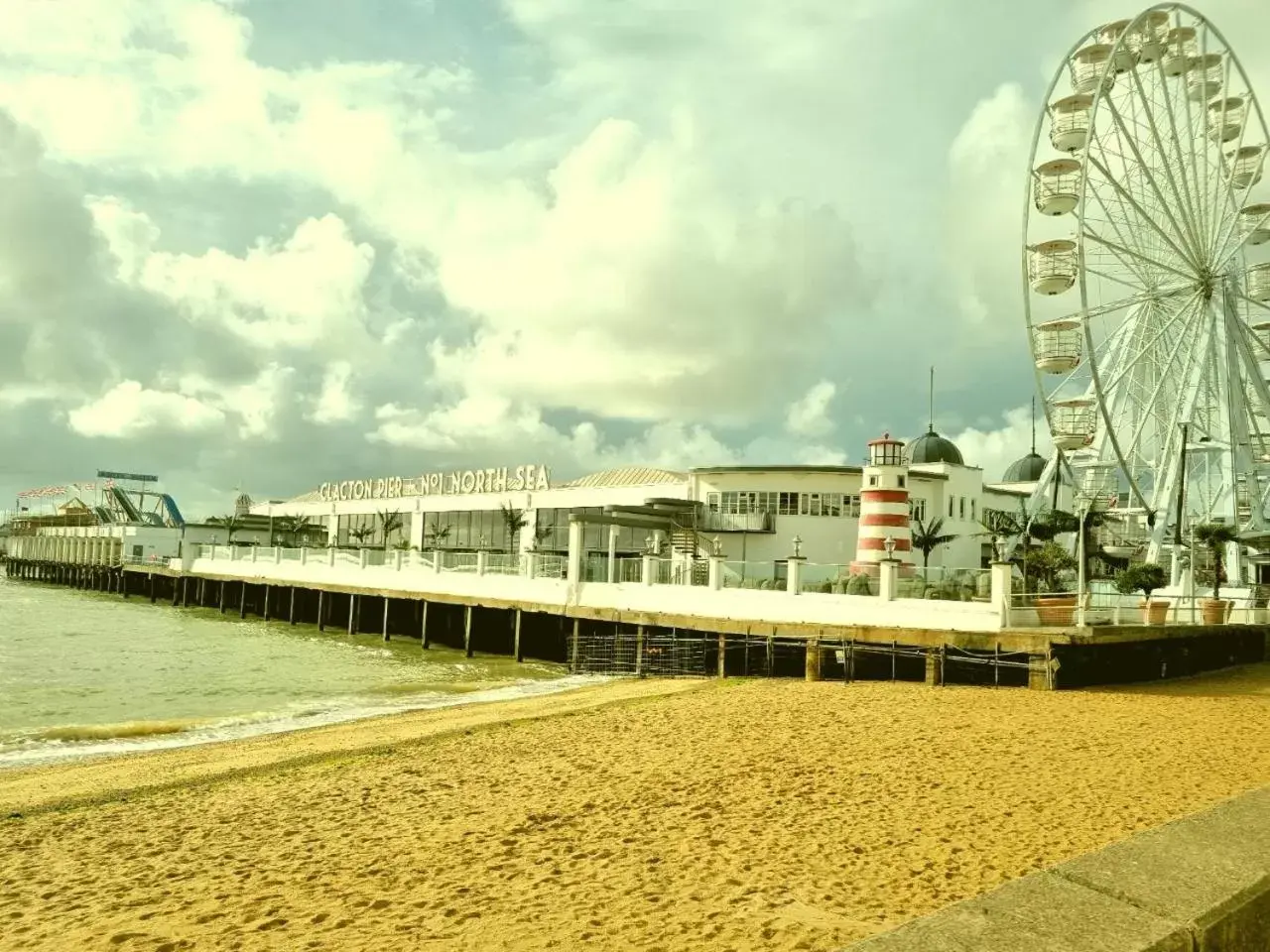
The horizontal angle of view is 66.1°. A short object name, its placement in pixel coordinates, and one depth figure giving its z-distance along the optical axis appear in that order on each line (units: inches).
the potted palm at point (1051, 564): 1390.3
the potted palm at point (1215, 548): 1123.3
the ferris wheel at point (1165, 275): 1298.0
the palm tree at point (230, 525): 3376.7
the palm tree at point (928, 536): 1690.5
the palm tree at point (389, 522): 2844.5
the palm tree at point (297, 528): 3442.4
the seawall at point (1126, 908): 109.9
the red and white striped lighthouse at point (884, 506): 1262.3
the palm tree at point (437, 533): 2682.1
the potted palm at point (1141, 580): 1127.4
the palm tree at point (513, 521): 2363.9
